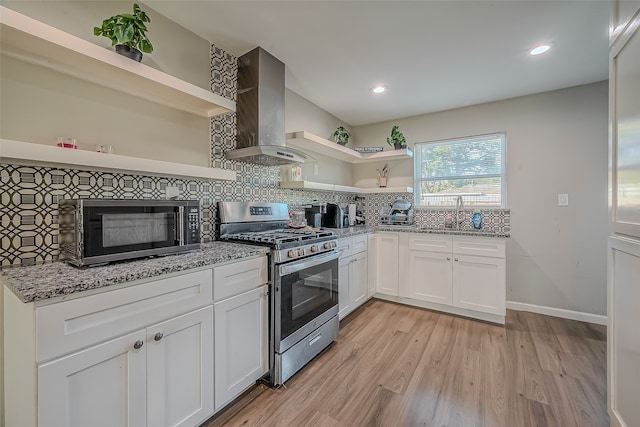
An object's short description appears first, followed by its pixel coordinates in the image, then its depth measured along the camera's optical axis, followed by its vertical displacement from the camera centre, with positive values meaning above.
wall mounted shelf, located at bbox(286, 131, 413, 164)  2.62 +0.75
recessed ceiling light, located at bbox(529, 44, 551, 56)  2.10 +1.30
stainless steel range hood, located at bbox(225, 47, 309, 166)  2.16 +0.90
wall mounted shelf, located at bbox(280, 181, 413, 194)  2.65 +0.29
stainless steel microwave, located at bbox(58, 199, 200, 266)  1.18 -0.08
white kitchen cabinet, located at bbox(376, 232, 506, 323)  2.70 -0.65
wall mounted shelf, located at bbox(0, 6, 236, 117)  1.09 +0.74
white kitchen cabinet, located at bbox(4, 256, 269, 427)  0.92 -0.58
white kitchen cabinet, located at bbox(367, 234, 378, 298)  3.14 -0.62
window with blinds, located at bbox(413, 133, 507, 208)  3.21 +0.52
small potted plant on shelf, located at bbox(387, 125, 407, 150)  3.46 +0.96
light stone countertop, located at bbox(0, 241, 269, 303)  0.91 -0.24
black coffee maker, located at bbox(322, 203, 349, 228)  3.21 -0.05
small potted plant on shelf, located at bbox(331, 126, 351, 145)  3.36 +0.97
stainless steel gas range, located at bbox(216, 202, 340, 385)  1.76 -0.50
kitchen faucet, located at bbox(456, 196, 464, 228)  3.32 +0.07
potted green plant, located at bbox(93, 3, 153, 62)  1.34 +0.92
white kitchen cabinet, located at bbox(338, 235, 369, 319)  2.59 -0.63
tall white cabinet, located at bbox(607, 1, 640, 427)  1.12 -0.04
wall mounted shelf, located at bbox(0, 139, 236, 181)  1.07 +0.25
